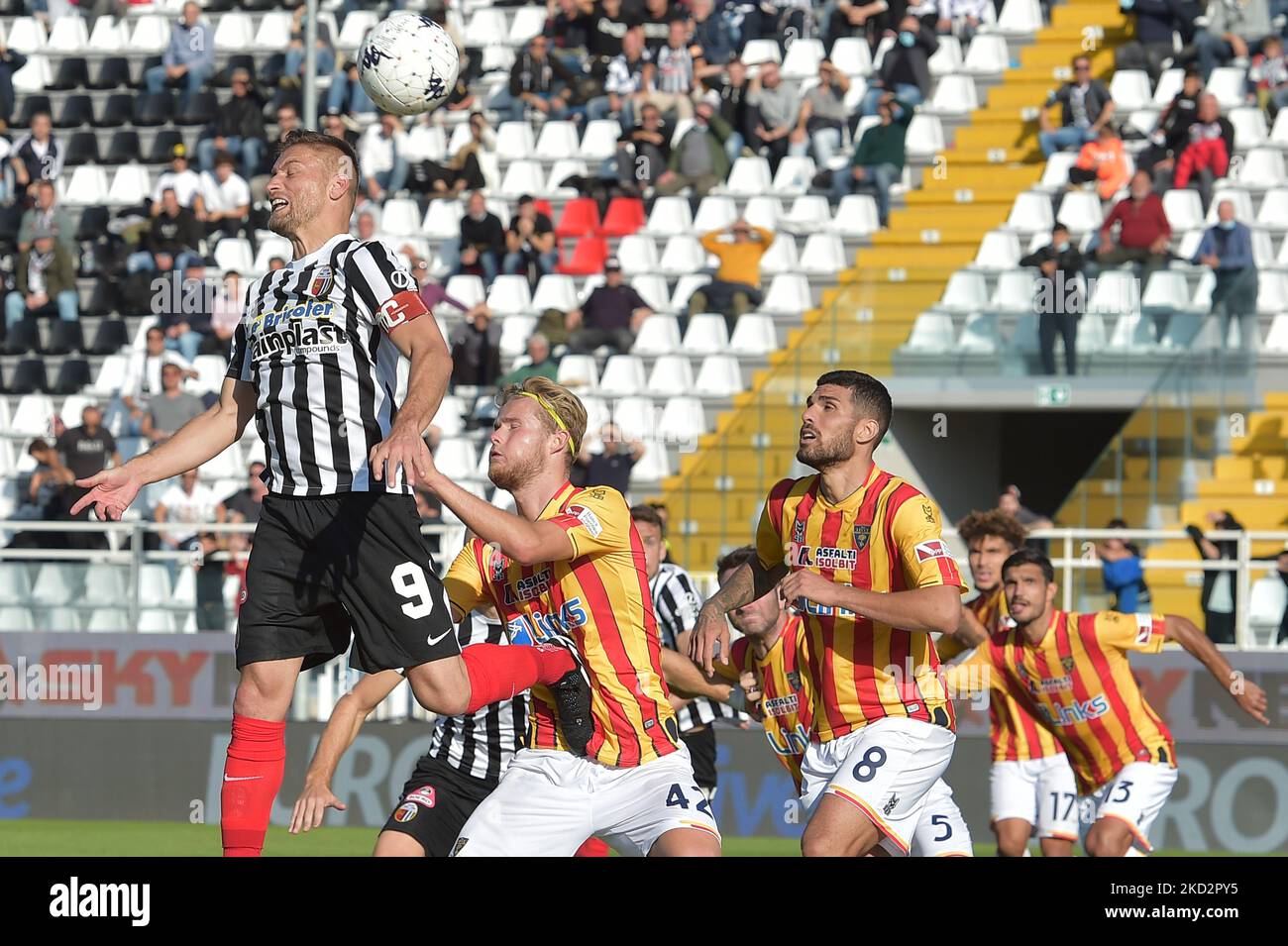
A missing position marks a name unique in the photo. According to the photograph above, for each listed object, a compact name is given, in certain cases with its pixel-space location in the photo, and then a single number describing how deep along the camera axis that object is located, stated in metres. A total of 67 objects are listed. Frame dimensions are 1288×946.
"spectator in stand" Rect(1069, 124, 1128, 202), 17.91
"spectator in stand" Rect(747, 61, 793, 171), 19.28
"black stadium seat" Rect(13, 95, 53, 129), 22.48
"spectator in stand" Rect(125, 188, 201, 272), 19.75
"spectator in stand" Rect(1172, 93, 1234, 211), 17.47
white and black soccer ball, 7.82
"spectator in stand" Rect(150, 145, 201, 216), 20.20
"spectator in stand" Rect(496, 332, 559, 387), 16.81
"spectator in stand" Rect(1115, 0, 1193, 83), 18.97
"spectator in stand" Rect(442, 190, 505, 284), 19.00
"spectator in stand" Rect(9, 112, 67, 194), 21.03
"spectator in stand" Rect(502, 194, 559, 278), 18.78
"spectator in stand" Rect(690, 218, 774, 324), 17.91
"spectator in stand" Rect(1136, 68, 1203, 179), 17.48
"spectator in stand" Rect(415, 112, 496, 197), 19.81
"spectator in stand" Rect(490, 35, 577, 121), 20.72
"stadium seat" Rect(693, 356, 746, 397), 17.36
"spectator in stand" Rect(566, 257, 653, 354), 17.78
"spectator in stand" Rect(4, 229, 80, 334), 20.03
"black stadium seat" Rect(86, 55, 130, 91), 22.70
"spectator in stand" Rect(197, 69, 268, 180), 20.69
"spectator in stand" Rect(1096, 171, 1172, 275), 16.45
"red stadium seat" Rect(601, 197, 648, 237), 19.12
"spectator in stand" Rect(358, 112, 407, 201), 20.36
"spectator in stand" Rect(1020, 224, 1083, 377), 15.21
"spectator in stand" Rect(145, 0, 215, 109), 22.05
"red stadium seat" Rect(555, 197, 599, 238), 19.17
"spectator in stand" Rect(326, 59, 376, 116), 21.14
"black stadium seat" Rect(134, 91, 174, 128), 22.03
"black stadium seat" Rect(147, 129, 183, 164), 21.86
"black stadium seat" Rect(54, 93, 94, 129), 22.41
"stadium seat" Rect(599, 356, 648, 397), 17.61
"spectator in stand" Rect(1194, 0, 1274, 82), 18.56
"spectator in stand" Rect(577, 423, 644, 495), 15.32
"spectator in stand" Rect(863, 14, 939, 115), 19.30
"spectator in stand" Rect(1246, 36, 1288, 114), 18.16
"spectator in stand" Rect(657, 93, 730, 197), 19.14
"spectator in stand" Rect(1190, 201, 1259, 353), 14.83
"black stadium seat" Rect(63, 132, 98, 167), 22.02
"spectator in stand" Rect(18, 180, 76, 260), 20.09
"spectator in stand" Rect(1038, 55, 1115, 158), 18.47
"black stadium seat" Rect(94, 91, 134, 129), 22.25
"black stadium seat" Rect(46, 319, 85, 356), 19.84
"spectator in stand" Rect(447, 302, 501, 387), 17.61
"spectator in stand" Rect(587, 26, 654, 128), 19.91
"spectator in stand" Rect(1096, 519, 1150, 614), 12.98
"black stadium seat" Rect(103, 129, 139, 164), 21.91
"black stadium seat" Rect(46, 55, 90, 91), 22.80
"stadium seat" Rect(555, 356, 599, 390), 17.64
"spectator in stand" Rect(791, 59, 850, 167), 19.27
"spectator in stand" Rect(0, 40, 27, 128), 21.92
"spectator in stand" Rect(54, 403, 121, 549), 16.62
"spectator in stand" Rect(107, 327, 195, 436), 17.16
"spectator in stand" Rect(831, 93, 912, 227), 18.86
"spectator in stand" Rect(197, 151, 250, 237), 20.03
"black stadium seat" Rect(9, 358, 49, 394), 19.62
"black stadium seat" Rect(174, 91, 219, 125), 21.78
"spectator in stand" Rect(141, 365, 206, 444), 17.05
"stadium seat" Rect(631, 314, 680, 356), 17.84
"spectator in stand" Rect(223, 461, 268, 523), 15.30
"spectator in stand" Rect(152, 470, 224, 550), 16.17
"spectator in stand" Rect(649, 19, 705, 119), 19.50
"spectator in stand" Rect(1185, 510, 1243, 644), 12.86
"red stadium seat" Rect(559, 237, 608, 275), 18.94
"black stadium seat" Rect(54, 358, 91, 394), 19.50
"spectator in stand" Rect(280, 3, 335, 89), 21.31
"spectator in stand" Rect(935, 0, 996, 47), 20.05
